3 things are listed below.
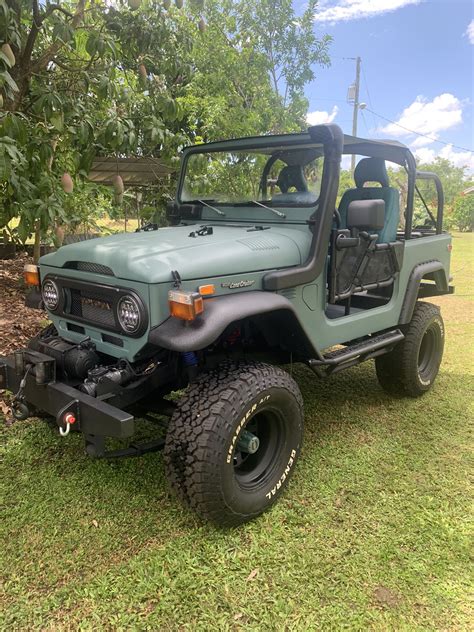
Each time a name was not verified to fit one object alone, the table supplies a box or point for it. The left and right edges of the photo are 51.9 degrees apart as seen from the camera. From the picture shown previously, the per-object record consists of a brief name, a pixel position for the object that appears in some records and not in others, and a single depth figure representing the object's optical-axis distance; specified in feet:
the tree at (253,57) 25.66
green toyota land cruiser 7.91
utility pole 73.96
